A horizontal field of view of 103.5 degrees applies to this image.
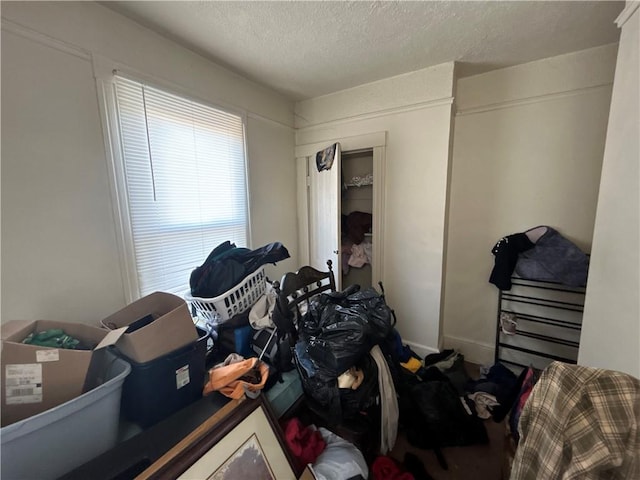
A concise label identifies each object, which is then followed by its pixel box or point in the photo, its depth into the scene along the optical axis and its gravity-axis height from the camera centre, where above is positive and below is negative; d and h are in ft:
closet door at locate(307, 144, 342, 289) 7.61 -0.33
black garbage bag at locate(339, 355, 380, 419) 4.18 -3.18
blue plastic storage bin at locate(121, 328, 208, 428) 3.39 -2.48
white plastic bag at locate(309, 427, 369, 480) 3.69 -3.91
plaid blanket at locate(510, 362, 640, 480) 2.02 -1.93
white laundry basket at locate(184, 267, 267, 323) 5.12 -1.98
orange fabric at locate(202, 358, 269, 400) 3.81 -2.72
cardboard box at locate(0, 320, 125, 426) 2.60 -1.78
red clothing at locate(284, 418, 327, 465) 3.87 -3.78
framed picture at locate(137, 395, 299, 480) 2.81 -3.01
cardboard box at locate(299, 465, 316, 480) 3.62 -3.86
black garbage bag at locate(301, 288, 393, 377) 4.12 -2.19
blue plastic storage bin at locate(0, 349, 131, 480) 2.40 -2.36
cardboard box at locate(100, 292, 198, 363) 3.31 -1.75
